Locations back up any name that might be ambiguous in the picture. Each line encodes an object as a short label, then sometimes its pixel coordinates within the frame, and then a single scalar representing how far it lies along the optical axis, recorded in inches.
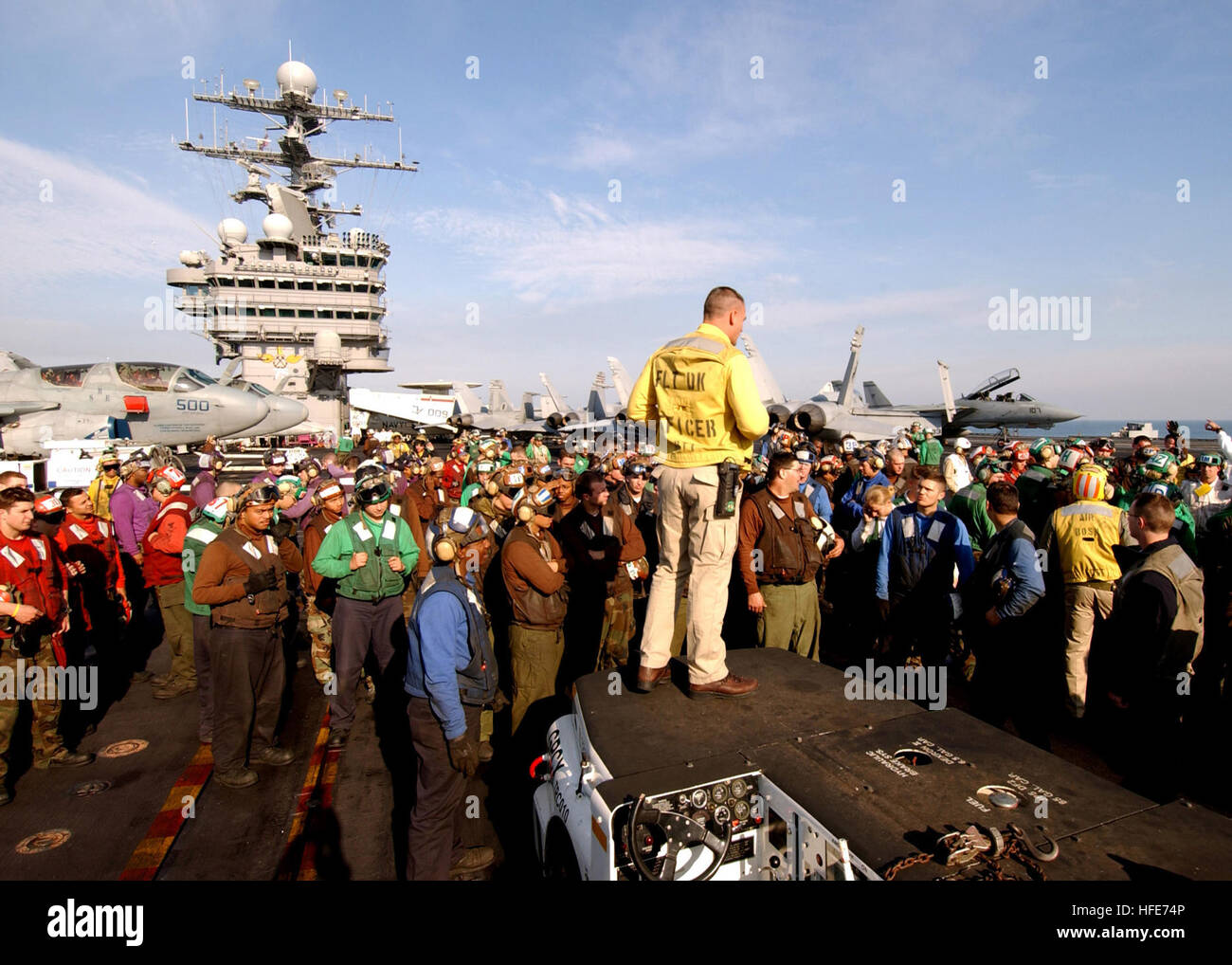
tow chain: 72.1
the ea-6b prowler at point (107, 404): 606.9
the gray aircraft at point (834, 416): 912.9
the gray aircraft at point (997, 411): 1573.6
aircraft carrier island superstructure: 1656.0
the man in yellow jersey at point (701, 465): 126.0
